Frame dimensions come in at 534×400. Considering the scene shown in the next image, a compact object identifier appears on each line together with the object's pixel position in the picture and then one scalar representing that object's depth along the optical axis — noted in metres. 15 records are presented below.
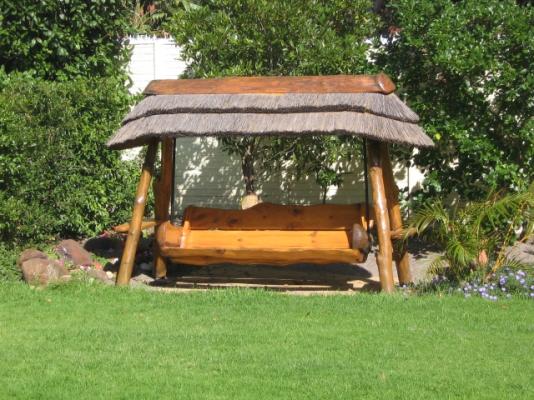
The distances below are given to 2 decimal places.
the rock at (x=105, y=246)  12.72
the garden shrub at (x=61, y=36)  13.24
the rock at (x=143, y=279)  11.30
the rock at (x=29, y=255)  10.87
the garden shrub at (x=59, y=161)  11.40
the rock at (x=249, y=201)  12.68
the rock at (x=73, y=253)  11.77
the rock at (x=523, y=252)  11.75
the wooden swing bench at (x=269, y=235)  10.19
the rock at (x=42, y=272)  10.37
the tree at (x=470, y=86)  10.82
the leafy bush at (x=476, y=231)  9.79
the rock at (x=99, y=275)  10.91
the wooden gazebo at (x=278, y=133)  9.62
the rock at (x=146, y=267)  11.94
